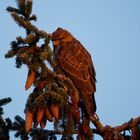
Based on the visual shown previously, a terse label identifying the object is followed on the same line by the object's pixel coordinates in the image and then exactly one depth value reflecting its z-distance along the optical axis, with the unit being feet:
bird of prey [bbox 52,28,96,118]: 37.14
